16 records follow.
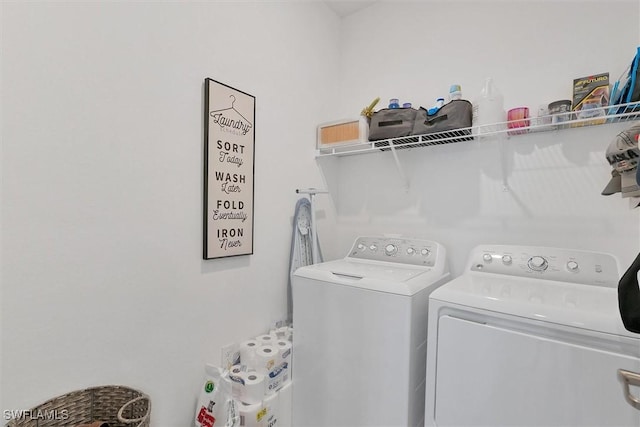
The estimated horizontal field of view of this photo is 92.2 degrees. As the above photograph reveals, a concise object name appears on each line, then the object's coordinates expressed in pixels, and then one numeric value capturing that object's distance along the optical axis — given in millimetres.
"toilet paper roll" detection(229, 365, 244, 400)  1385
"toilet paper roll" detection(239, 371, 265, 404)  1371
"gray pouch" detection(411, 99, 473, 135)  1588
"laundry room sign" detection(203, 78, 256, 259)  1438
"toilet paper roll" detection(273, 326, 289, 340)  1721
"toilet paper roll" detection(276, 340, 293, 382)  1559
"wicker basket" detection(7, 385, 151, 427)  972
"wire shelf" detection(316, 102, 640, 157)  1318
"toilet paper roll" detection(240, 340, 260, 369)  1479
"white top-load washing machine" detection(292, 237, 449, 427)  1277
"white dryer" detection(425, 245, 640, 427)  903
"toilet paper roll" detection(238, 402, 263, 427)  1335
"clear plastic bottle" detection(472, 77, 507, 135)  1559
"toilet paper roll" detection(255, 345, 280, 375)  1466
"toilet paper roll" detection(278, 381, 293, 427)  1538
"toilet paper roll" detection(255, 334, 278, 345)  1632
